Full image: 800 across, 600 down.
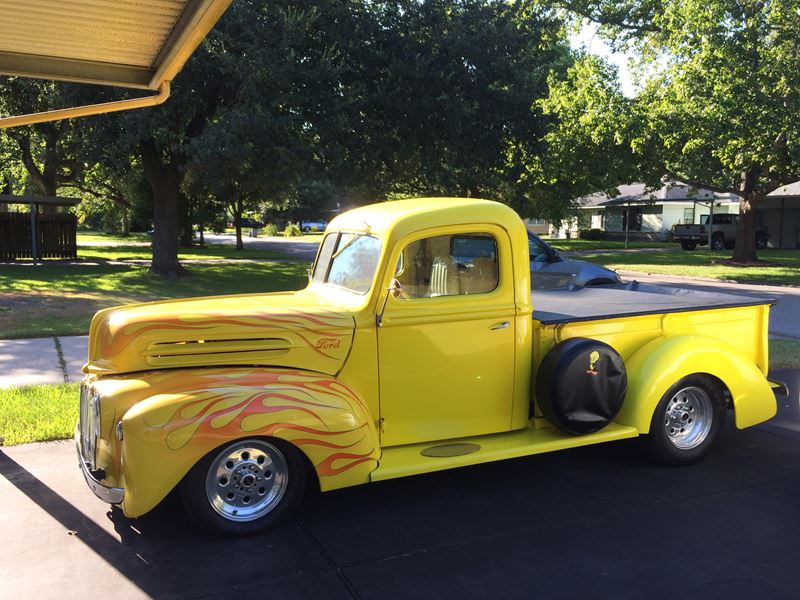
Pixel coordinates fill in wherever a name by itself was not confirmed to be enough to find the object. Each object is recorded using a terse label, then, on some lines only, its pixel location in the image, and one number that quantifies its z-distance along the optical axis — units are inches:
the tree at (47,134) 604.1
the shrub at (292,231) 2360.7
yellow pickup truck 148.0
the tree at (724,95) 737.6
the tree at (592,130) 832.3
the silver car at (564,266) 430.3
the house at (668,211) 1455.5
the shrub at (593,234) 1825.8
